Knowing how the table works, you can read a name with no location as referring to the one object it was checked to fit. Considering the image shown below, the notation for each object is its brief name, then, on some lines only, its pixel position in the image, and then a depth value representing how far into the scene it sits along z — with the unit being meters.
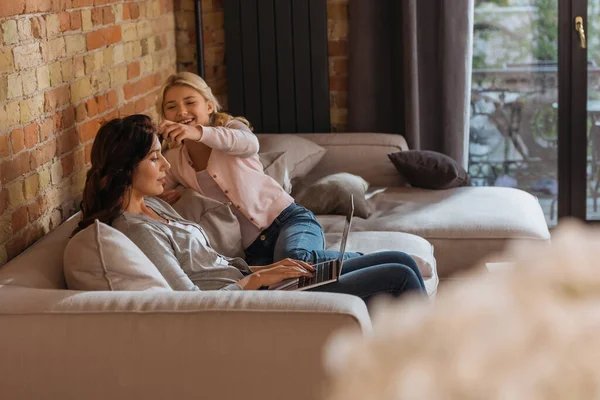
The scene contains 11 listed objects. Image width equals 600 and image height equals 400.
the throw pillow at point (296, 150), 4.03
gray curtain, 4.52
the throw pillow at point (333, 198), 3.76
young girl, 3.07
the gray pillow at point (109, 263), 2.20
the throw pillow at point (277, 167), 3.66
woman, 2.49
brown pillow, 4.06
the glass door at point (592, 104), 4.59
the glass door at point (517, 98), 4.68
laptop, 2.50
